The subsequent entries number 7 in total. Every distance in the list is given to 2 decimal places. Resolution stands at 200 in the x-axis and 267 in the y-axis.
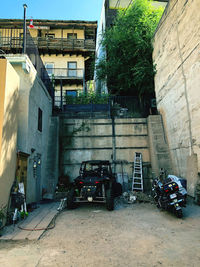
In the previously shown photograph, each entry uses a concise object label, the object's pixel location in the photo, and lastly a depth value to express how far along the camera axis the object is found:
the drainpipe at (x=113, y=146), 10.65
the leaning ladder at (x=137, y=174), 9.63
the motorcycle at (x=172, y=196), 5.37
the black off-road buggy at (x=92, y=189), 6.30
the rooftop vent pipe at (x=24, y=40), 7.24
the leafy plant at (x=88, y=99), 13.61
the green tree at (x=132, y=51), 13.66
